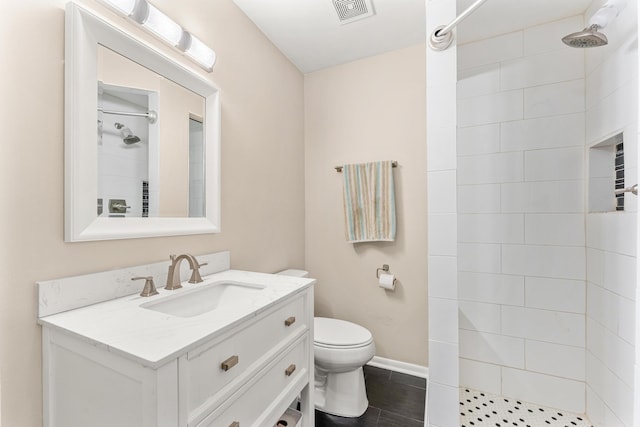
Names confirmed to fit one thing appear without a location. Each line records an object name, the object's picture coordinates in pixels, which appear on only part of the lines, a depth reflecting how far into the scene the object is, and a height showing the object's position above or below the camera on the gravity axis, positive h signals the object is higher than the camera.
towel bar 2.02 +0.35
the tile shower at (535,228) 1.35 -0.09
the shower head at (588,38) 1.20 +0.75
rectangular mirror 0.92 +0.30
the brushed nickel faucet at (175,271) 1.14 -0.24
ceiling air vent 1.61 +1.20
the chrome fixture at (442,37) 1.23 +0.80
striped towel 2.00 +0.08
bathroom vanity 0.65 -0.40
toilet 1.52 -0.85
